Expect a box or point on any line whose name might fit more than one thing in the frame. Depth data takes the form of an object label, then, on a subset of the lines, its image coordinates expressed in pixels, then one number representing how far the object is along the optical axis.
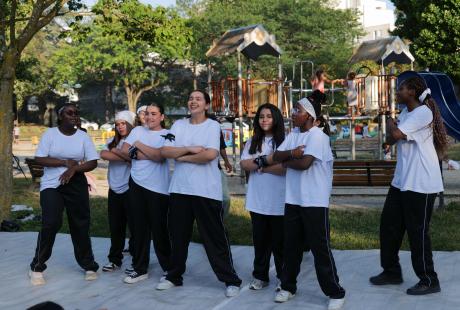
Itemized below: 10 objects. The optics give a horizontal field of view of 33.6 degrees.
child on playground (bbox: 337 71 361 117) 21.30
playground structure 19.52
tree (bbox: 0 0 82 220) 10.98
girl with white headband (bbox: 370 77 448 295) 6.20
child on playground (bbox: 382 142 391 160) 22.42
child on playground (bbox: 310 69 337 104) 17.56
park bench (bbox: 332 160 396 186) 14.16
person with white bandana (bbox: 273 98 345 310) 6.02
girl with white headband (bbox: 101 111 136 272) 7.65
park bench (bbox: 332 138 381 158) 24.66
